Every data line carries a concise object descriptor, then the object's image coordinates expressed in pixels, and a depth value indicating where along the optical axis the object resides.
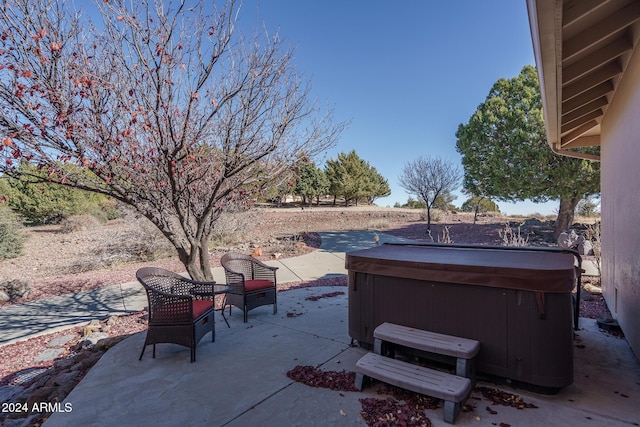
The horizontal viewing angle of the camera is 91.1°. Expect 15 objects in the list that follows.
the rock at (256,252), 10.50
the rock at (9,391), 2.90
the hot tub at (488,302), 2.24
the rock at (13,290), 6.61
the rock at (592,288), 5.51
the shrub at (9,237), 11.05
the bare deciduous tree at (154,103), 3.10
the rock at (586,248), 8.76
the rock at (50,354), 3.70
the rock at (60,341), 4.08
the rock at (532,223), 16.62
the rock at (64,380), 2.79
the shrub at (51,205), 17.14
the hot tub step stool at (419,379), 2.04
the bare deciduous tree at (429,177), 16.33
